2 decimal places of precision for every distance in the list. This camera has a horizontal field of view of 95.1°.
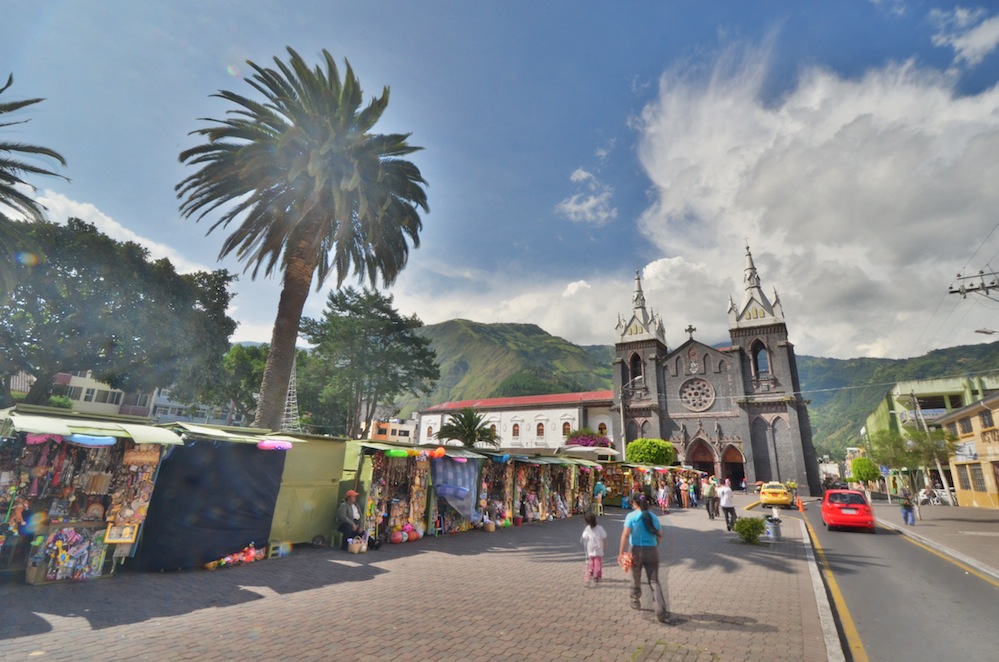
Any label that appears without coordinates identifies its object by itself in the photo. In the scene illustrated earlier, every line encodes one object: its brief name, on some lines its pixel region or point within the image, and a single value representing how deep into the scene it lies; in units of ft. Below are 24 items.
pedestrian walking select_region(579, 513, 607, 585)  30.58
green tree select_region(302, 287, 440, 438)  130.11
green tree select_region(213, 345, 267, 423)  146.45
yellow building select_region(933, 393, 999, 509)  95.55
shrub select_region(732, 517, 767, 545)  46.16
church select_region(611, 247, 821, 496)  165.48
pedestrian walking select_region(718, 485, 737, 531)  58.85
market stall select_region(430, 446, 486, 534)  49.01
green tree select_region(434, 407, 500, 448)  115.65
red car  59.77
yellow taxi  103.81
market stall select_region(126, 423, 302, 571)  29.58
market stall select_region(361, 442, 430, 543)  41.65
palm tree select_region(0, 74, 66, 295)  49.08
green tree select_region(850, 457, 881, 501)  198.39
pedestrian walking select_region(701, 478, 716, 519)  73.67
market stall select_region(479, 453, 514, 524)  55.77
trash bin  49.47
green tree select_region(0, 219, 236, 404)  74.69
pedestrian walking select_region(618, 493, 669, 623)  22.80
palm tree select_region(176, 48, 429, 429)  54.44
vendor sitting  38.65
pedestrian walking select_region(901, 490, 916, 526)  65.31
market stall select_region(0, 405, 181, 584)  25.36
